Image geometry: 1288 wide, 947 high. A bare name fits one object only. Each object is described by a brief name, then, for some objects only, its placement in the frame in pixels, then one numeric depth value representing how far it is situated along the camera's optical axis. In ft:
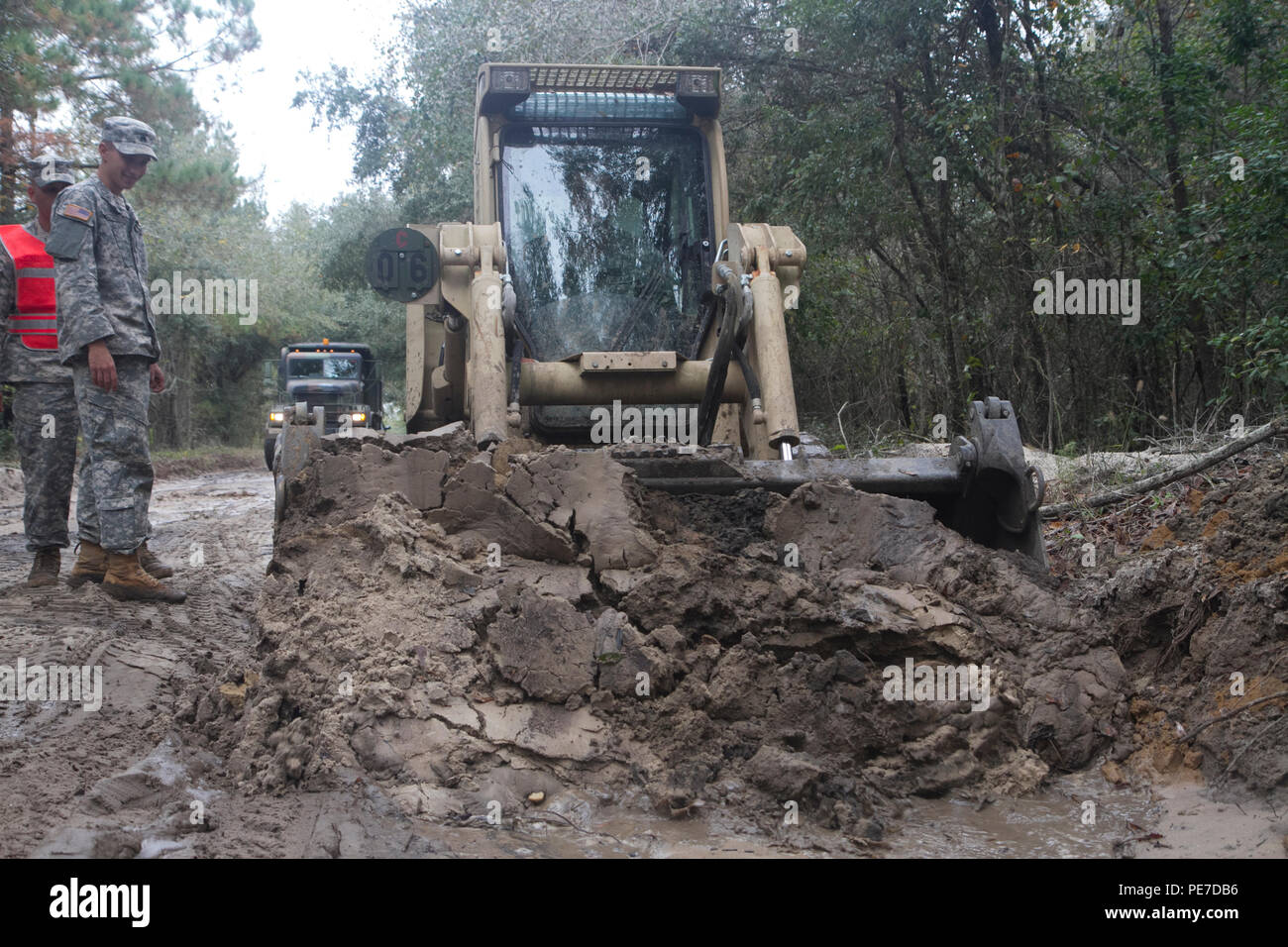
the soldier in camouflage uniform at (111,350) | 16.47
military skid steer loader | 16.74
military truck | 59.88
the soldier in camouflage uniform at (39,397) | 17.65
